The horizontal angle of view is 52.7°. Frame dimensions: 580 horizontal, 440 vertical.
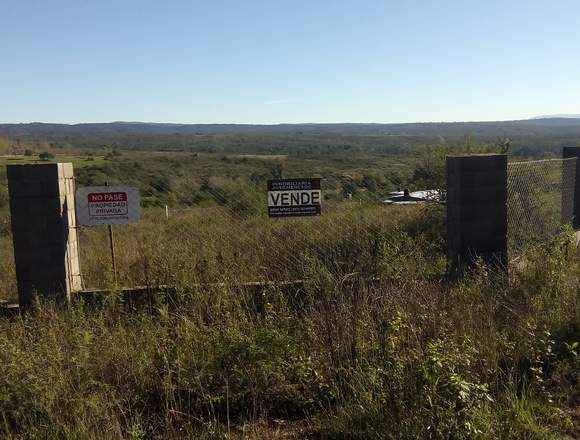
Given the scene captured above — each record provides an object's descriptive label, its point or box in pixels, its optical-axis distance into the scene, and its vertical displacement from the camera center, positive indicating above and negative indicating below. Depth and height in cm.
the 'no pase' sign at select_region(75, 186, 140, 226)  704 -69
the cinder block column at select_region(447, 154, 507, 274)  687 -83
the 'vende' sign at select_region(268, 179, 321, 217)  734 -68
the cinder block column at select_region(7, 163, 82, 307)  665 -97
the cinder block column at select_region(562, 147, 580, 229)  1094 -84
